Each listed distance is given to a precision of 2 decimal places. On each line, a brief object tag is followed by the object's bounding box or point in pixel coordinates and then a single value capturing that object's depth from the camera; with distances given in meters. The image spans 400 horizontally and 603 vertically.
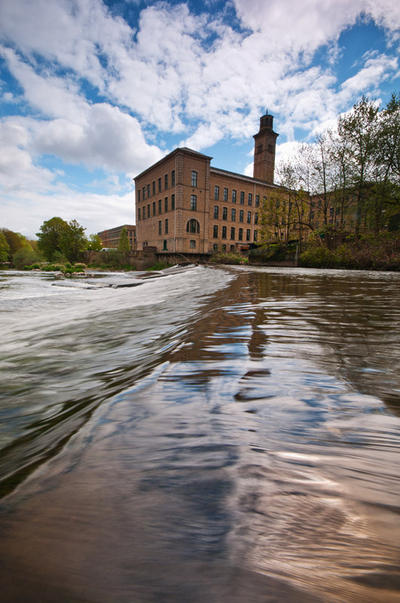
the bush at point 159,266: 35.99
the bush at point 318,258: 17.39
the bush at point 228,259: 29.73
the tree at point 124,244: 74.73
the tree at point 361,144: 20.70
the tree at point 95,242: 68.61
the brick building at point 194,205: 42.91
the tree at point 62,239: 41.12
